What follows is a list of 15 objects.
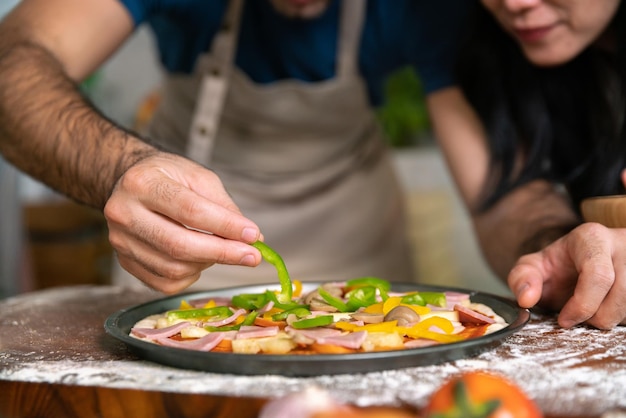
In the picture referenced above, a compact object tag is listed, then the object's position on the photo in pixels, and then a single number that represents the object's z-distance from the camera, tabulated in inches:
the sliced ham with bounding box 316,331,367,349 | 35.4
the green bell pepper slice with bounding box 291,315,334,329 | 38.5
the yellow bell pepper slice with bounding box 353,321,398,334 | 38.1
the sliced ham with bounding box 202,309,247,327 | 41.9
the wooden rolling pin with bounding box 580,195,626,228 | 44.7
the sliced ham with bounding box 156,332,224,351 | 36.5
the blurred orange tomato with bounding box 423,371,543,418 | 22.2
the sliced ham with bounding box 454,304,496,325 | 41.6
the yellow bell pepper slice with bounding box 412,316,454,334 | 39.5
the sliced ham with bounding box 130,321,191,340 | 39.5
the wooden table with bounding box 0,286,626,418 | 31.6
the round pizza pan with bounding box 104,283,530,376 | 33.2
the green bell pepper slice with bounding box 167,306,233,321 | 44.1
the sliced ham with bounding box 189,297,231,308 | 48.9
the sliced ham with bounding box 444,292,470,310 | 46.5
